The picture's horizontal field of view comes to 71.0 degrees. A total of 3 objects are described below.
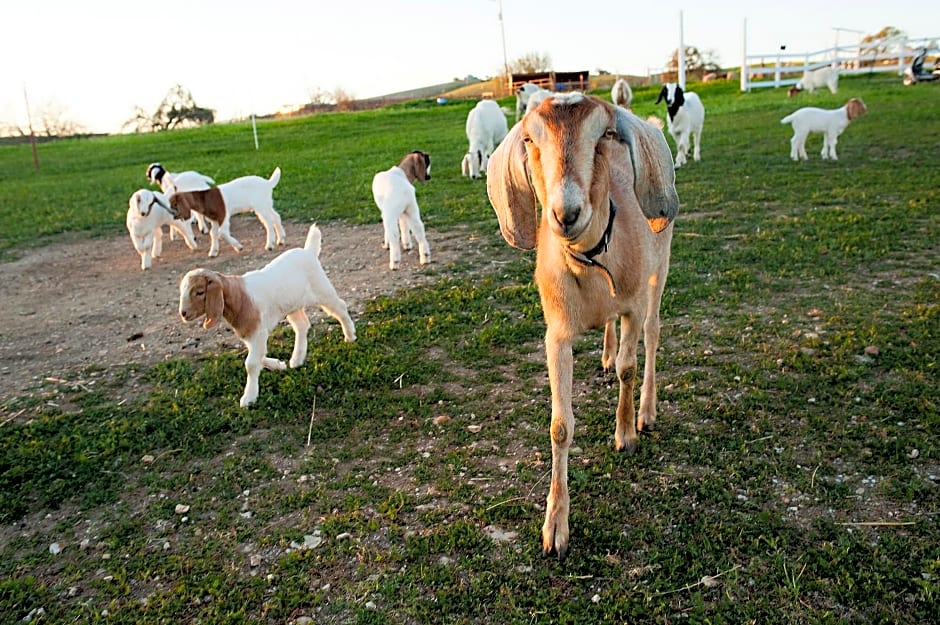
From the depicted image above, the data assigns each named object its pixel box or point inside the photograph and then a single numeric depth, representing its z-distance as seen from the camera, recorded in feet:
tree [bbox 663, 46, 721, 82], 147.95
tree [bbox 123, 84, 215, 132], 187.52
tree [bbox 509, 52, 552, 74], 163.32
